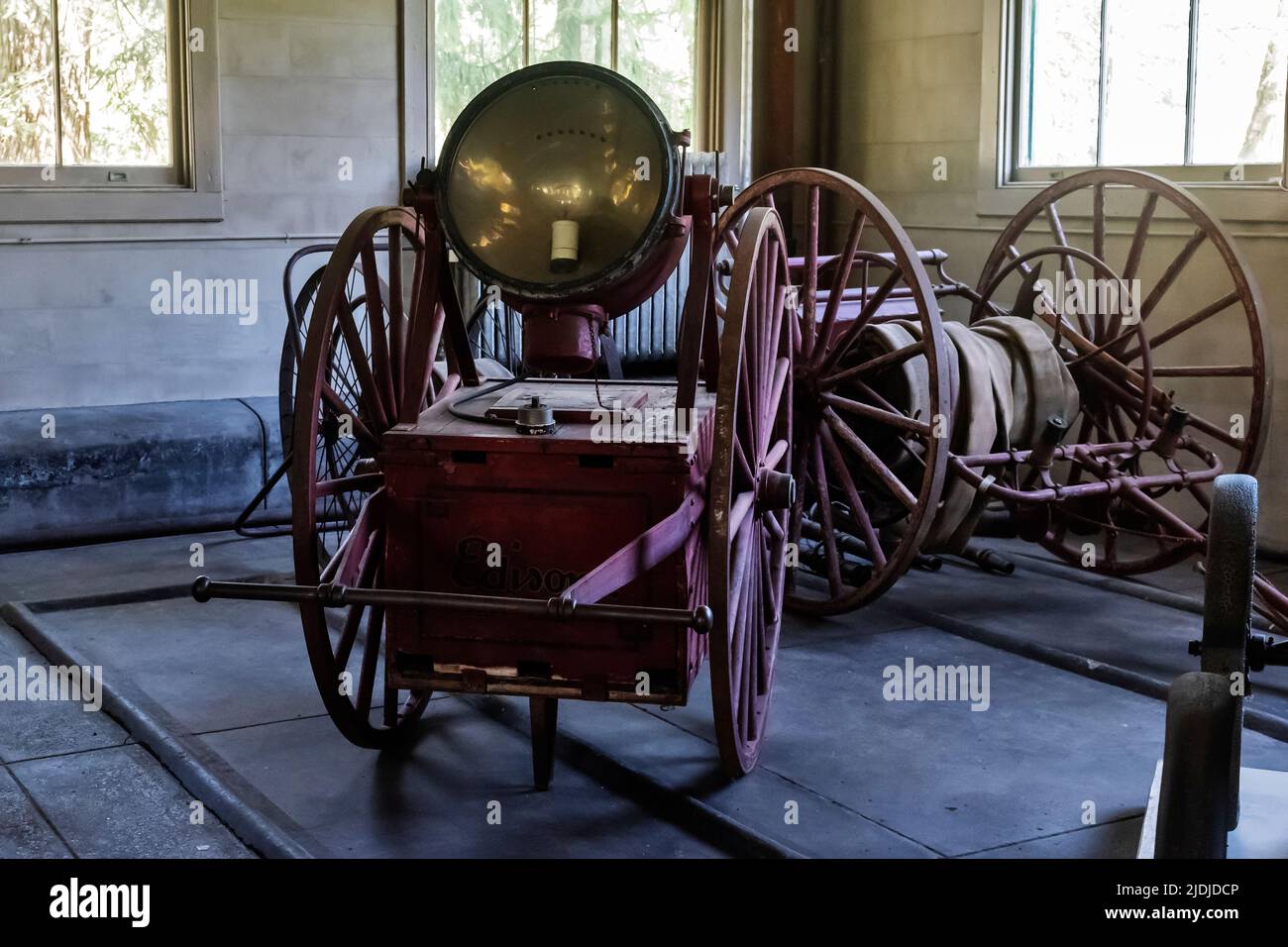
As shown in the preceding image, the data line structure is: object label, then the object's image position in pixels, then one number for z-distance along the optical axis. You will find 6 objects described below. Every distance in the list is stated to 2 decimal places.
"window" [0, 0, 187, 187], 5.75
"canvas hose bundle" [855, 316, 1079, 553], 4.52
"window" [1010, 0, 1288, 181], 5.44
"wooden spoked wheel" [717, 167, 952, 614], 4.07
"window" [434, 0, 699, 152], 6.65
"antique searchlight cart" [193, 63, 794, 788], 2.91
